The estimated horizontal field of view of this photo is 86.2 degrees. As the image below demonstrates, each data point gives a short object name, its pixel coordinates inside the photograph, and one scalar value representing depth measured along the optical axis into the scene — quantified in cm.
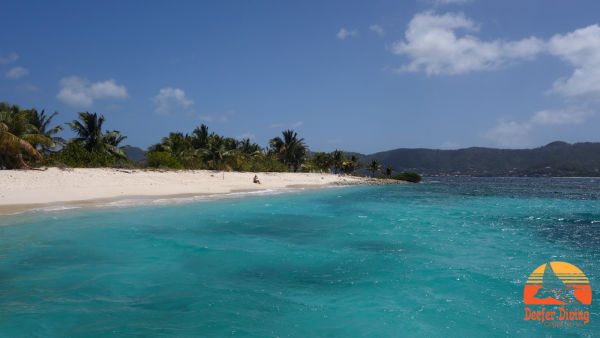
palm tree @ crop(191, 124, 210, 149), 4519
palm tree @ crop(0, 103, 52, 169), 2245
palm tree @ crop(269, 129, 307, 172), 6075
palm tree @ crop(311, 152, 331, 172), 6825
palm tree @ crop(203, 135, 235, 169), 4300
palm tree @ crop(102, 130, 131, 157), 3344
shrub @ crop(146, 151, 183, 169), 3331
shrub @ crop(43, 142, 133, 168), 2581
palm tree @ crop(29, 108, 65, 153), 2951
